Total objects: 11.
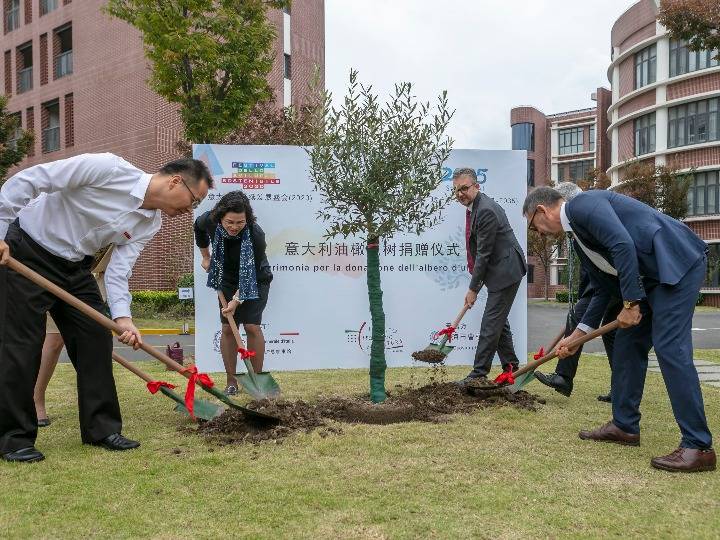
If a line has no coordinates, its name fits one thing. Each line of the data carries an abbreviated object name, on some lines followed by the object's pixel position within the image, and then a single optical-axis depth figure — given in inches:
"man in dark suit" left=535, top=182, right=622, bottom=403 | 206.7
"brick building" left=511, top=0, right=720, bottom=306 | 1266.0
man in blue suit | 137.9
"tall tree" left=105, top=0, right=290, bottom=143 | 484.1
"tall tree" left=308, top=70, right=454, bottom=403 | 175.6
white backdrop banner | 263.4
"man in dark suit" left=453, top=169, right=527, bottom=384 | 222.5
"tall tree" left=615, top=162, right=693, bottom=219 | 1138.0
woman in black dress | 218.4
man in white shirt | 142.7
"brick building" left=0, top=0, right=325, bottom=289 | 773.3
